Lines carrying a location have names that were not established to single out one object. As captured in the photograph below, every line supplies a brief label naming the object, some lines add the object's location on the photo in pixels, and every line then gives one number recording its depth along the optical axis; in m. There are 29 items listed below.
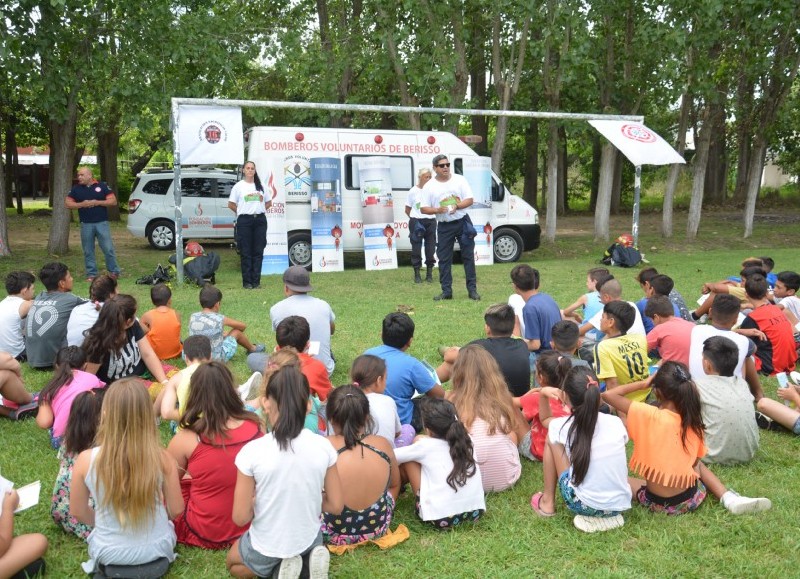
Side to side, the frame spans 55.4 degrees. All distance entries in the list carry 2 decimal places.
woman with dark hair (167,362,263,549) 3.57
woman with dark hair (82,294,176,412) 5.39
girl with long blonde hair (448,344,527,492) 4.30
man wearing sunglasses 10.23
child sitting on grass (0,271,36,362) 6.62
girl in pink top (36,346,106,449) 4.48
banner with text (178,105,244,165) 10.73
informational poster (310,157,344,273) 13.27
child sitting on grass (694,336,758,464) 4.52
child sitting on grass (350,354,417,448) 4.09
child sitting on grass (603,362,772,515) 3.95
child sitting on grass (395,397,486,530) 3.82
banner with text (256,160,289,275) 13.05
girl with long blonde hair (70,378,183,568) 3.21
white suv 16.58
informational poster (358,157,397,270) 13.66
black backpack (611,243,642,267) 13.73
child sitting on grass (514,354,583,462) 4.51
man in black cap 6.11
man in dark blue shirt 11.30
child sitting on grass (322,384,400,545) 3.61
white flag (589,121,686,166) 12.83
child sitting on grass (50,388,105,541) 3.61
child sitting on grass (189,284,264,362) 6.48
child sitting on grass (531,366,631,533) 3.79
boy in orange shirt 6.73
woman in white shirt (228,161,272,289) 11.23
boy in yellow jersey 5.06
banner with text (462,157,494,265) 14.28
